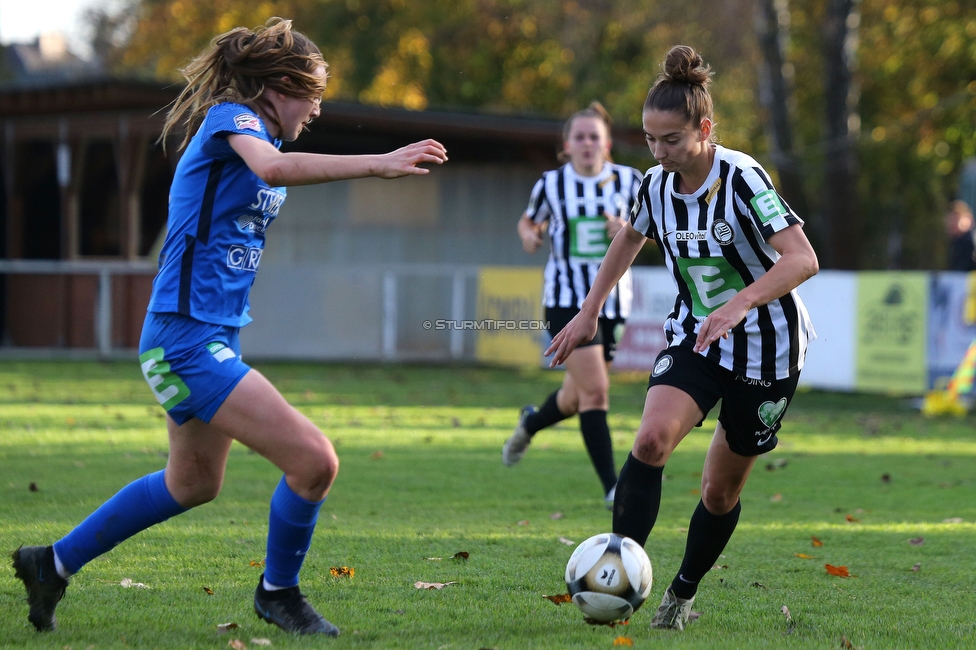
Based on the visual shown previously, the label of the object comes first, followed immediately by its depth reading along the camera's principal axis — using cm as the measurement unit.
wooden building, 3916
